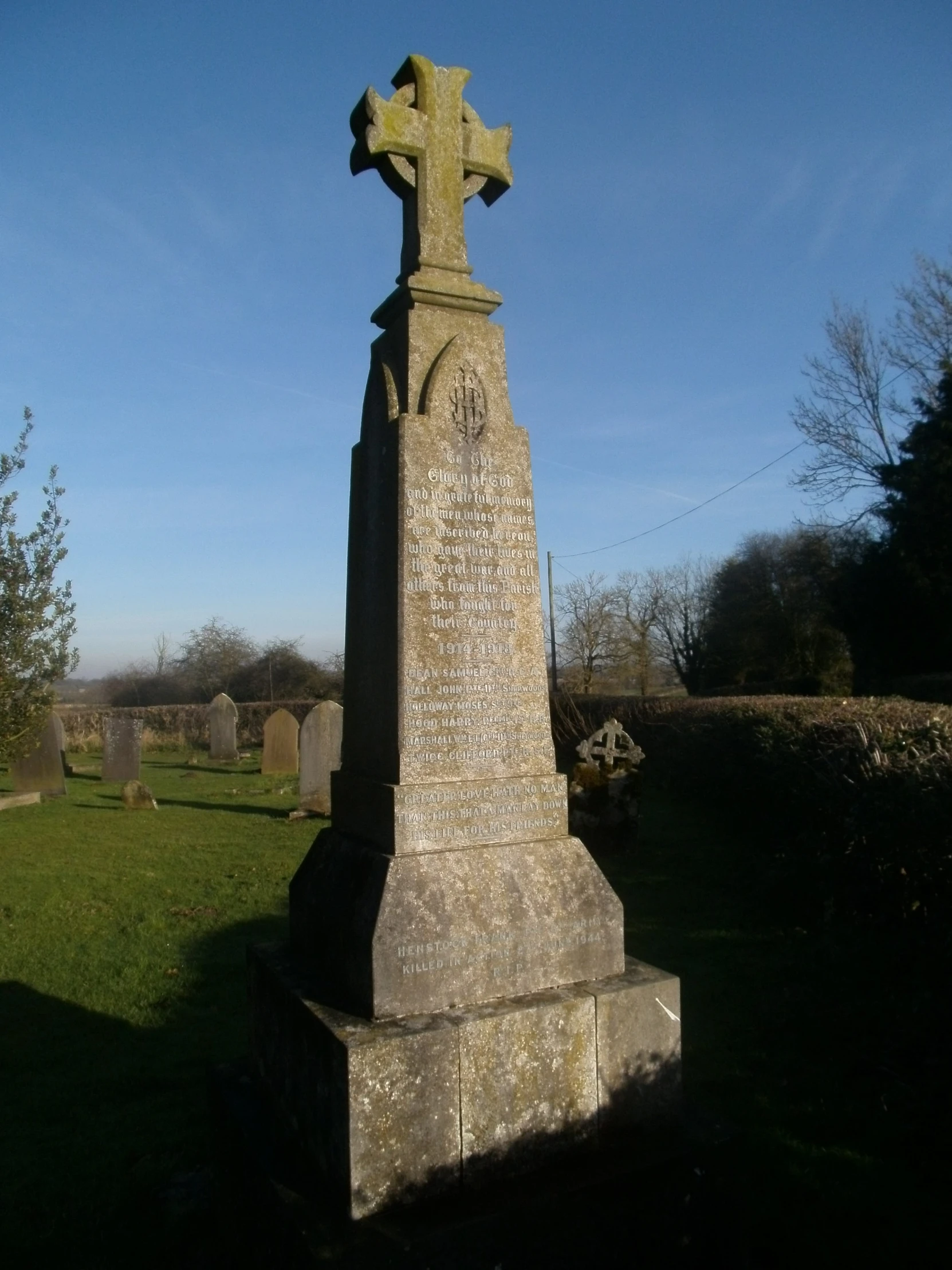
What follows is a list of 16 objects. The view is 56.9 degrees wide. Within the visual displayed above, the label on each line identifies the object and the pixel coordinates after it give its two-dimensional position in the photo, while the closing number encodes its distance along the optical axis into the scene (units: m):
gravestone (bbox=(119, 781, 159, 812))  14.28
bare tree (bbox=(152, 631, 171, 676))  42.74
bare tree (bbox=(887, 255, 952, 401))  23.73
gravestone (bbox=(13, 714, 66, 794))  15.58
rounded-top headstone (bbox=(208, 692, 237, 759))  22.20
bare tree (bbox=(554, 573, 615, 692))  35.47
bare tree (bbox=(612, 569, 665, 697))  36.75
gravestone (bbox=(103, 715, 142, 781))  17.69
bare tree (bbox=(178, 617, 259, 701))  37.50
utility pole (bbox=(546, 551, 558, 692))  30.78
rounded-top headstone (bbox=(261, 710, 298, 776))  19.30
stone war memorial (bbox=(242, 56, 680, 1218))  2.86
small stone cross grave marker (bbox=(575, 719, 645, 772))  10.85
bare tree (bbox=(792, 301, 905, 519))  25.75
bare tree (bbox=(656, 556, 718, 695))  42.53
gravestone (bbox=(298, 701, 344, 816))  13.52
